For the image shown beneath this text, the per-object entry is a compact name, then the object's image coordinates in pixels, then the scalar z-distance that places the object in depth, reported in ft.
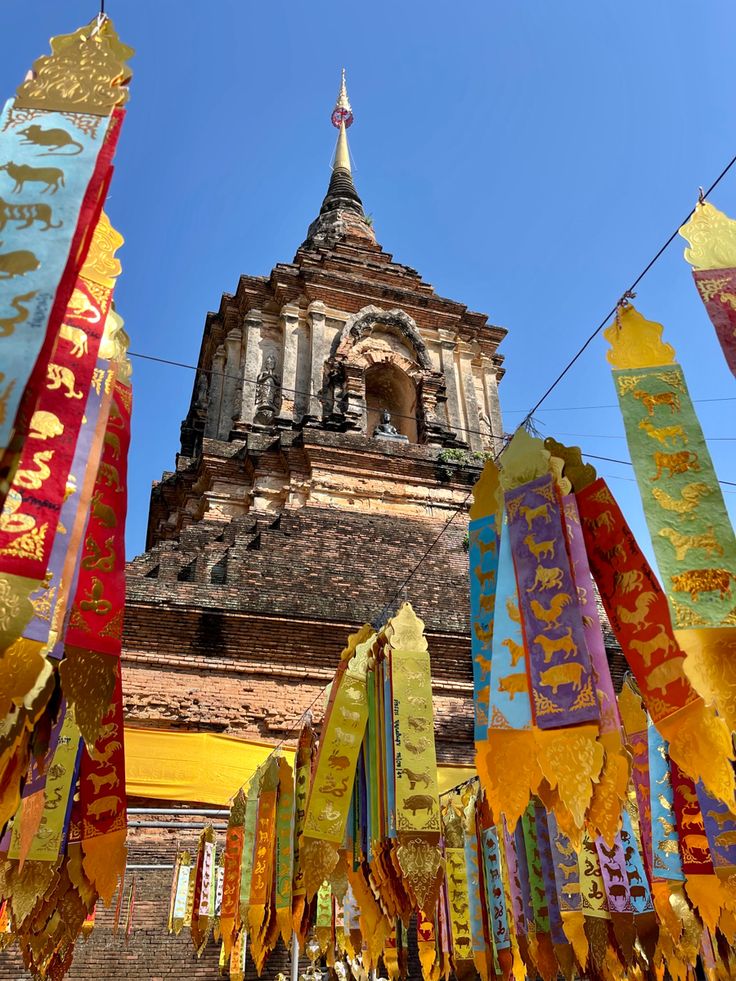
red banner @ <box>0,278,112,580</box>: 10.16
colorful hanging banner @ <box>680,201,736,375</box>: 13.96
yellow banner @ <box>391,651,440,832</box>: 17.60
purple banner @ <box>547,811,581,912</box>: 17.75
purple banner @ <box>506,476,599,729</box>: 13.41
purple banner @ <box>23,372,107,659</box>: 10.45
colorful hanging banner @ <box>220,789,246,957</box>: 23.70
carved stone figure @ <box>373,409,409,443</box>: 59.00
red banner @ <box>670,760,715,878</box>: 16.31
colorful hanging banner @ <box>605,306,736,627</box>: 12.26
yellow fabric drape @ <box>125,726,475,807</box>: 28.76
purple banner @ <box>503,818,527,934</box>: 19.24
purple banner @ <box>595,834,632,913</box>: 17.40
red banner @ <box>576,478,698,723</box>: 13.52
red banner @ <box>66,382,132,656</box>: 12.26
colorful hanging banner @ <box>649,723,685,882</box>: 16.70
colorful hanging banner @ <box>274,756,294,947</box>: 21.57
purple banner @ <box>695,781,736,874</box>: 15.30
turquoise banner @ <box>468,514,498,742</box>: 16.21
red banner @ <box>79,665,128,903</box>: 15.72
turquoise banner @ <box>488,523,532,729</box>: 13.88
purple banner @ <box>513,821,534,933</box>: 19.11
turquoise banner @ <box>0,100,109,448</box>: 9.48
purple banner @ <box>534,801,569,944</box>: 18.67
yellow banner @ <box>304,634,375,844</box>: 19.47
